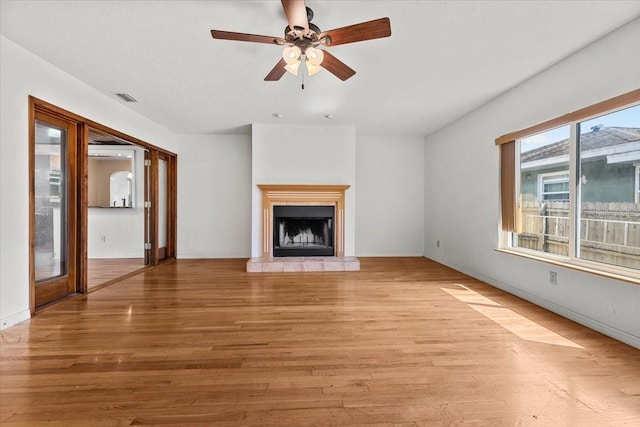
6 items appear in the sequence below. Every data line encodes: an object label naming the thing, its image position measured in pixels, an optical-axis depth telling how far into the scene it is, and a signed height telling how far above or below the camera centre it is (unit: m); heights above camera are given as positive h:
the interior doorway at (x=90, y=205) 2.97 +0.08
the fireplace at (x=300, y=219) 5.03 -0.15
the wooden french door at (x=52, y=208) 2.88 +0.03
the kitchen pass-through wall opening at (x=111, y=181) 6.01 +0.60
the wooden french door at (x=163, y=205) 5.38 +0.10
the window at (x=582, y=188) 2.35 +0.22
